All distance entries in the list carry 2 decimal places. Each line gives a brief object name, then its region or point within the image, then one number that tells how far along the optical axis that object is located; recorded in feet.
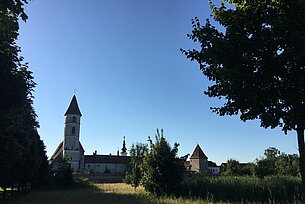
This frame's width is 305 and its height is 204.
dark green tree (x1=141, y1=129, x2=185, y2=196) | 55.95
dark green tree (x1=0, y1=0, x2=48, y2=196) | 17.01
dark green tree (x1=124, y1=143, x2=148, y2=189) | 86.83
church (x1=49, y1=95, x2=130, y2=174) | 219.80
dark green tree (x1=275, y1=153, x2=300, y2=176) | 100.57
